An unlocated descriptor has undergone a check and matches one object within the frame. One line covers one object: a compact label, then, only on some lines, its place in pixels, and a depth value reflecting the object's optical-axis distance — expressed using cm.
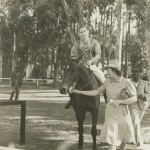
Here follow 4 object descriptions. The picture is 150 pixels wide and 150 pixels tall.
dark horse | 933
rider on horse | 1028
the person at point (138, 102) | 930
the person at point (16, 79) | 2245
